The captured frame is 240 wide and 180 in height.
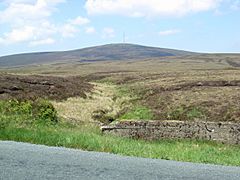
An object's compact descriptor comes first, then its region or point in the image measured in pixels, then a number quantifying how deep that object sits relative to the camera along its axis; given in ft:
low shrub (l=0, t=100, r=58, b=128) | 51.97
